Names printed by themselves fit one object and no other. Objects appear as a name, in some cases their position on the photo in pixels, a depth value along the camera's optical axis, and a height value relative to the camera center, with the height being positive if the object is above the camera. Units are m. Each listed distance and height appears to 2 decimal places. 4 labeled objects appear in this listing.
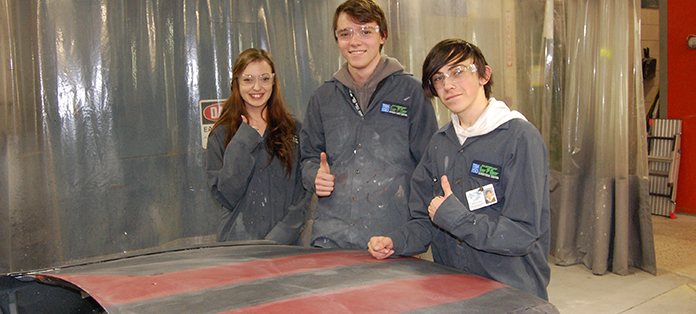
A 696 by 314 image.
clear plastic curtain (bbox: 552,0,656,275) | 3.71 -0.23
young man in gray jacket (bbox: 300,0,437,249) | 1.93 -0.06
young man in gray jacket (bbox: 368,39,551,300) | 1.42 -0.21
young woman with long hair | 2.29 -0.15
